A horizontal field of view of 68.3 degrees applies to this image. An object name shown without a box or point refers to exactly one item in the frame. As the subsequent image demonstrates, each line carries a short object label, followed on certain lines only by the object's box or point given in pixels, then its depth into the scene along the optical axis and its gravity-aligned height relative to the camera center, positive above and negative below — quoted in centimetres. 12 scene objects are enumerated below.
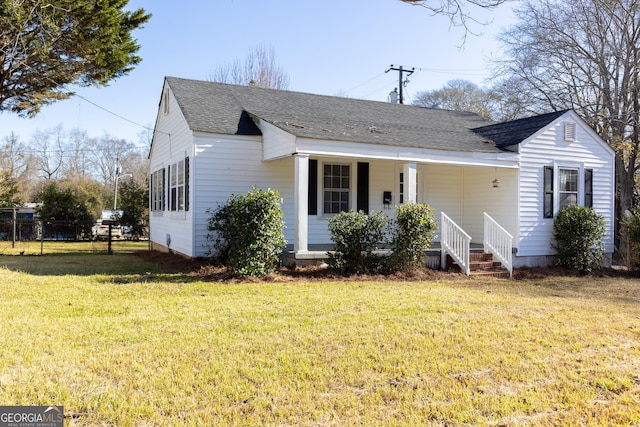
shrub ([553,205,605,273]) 1218 -58
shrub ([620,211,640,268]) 1245 -61
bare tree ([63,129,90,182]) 5119 +663
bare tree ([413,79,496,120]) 3281 +881
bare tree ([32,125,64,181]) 4969 +656
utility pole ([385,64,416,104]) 2772 +844
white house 1131 +131
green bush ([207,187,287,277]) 940 -39
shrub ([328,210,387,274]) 1019 -54
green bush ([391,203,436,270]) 1049 -40
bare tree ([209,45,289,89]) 3008 +923
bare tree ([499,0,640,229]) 1814 +634
